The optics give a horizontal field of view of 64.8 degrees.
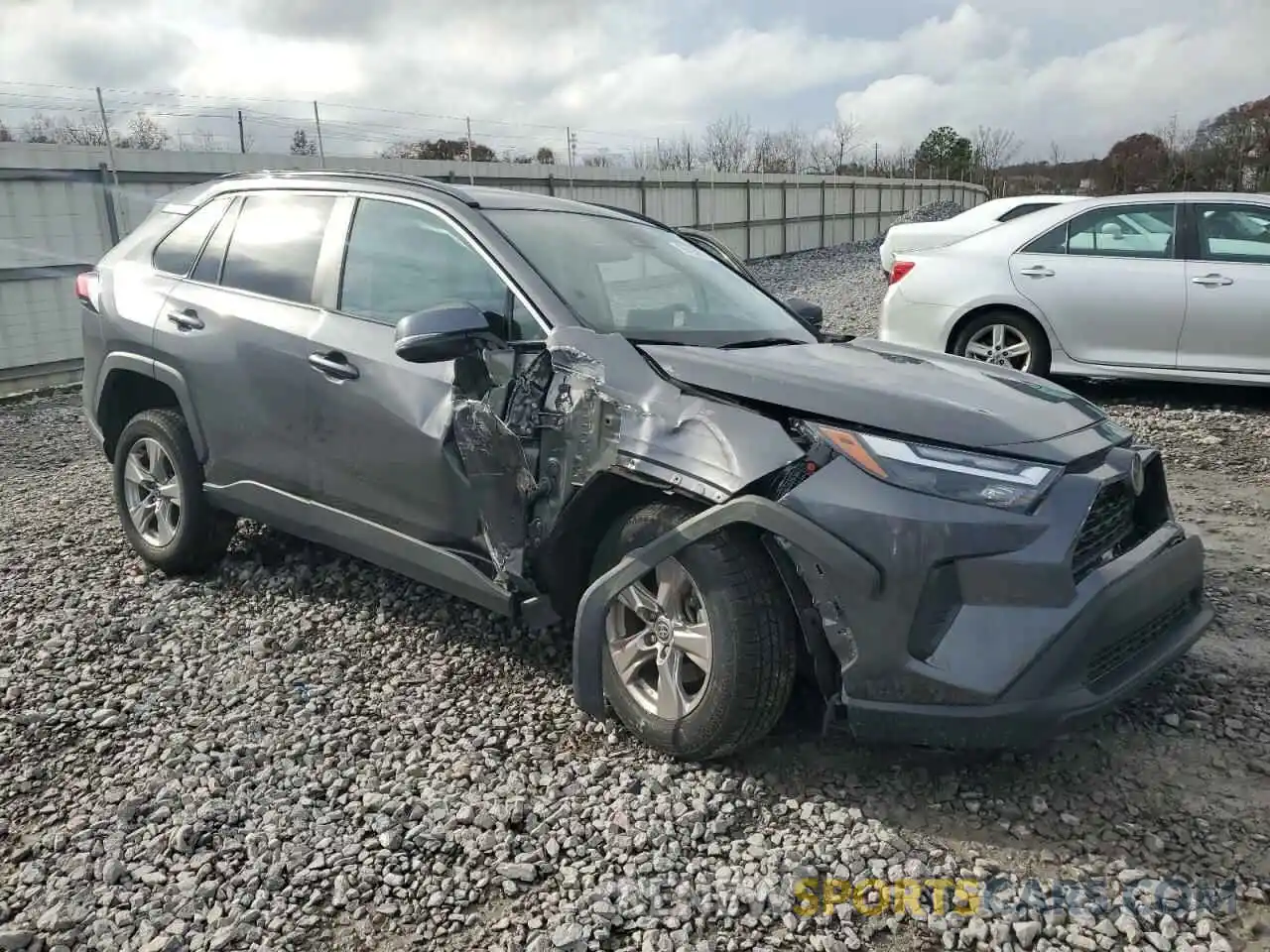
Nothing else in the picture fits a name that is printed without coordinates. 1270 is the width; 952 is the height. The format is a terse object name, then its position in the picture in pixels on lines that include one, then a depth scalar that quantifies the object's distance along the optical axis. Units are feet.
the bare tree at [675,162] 82.74
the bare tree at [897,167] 161.48
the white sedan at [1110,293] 23.09
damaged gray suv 8.20
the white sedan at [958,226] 38.37
